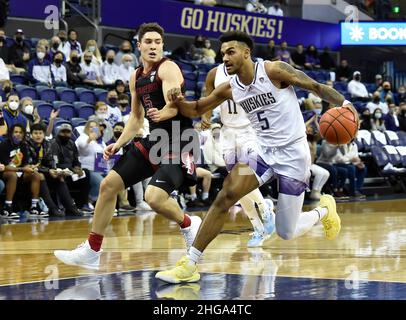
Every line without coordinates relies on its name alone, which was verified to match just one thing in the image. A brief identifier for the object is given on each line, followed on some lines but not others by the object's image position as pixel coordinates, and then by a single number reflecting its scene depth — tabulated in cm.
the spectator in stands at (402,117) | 2120
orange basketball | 699
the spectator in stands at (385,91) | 2311
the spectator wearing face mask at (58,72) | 1628
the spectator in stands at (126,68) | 1778
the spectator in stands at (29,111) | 1393
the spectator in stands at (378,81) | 2435
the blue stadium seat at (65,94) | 1605
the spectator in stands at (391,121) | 2088
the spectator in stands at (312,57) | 2402
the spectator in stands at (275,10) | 2456
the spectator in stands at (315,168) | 1673
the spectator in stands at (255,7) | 2412
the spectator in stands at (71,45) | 1717
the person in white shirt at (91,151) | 1418
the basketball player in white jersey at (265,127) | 673
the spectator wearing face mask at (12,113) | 1342
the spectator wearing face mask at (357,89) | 2295
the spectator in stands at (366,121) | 1988
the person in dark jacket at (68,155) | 1366
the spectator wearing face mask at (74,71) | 1680
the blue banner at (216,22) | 2062
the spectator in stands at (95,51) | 1744
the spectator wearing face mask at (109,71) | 1755
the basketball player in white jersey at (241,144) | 912
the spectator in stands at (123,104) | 1585
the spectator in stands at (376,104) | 2133
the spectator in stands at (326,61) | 2464
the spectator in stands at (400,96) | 2395
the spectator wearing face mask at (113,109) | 1533
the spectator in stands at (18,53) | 1642
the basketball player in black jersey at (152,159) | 728
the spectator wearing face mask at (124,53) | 1825
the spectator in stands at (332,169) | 1748
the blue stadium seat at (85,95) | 1633
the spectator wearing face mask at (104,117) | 1483
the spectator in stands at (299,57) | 2348
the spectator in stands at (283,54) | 2253
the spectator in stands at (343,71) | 2455
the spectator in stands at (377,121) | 2015
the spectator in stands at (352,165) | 1770
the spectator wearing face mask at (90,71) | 1714
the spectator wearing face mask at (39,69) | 1609
